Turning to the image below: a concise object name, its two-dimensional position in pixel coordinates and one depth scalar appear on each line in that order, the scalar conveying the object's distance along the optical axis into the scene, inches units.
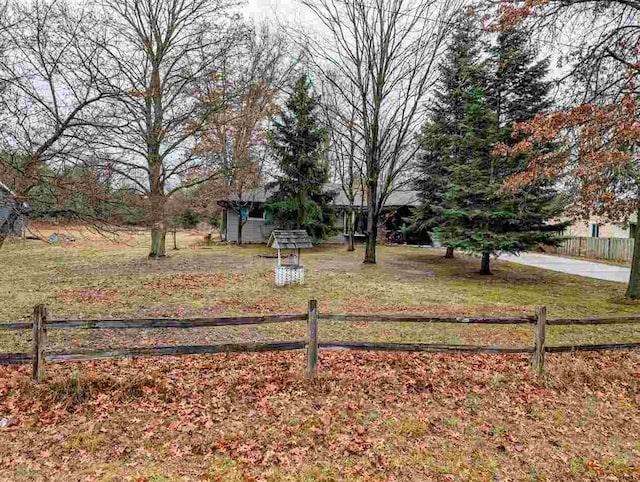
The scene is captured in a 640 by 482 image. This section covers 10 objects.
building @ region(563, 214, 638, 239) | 1157.1
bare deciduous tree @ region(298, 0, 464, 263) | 572.4
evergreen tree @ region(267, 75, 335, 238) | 860.0
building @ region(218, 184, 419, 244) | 1006.4
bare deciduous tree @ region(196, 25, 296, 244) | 636.7
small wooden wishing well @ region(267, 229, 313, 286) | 451.8
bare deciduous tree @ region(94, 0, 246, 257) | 547.2
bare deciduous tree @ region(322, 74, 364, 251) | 690.8
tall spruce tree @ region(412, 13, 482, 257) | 600.7
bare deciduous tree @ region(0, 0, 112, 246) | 247.1
